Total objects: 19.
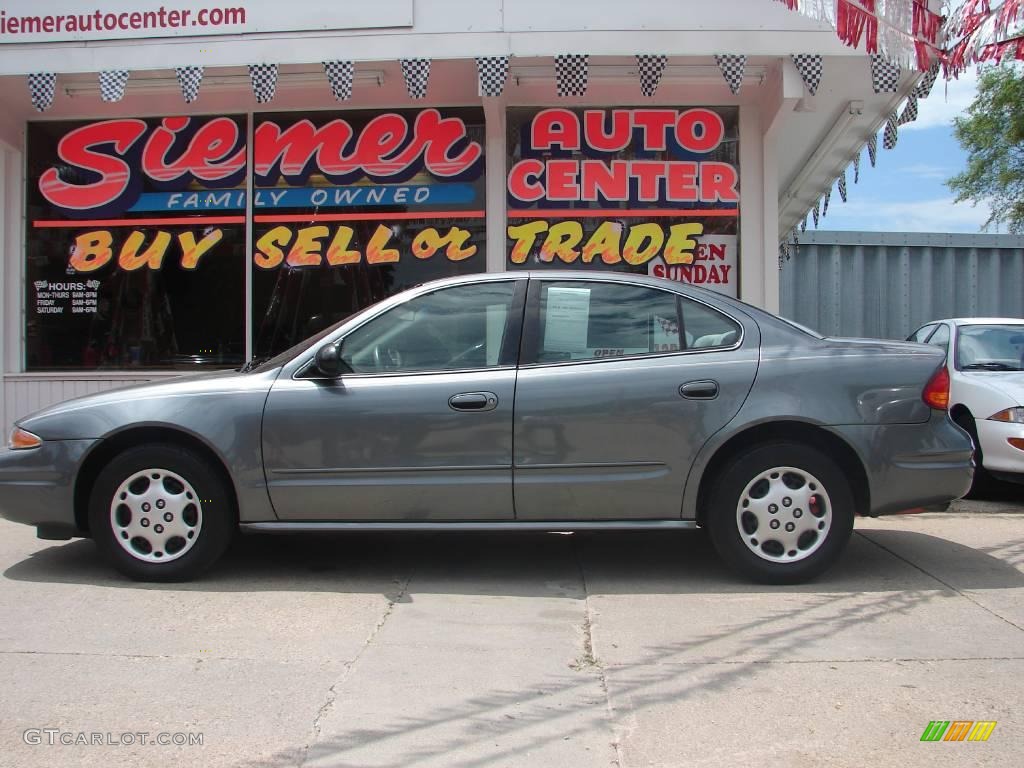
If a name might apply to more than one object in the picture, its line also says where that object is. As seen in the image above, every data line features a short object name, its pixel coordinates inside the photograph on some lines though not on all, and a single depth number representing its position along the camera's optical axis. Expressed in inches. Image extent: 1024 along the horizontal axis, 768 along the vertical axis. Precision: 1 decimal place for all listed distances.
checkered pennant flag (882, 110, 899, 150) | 330.0
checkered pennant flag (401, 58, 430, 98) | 297.1
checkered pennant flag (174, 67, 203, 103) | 302.4
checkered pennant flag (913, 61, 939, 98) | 286.9
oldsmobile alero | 186.9
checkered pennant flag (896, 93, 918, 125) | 310.7
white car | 281.9
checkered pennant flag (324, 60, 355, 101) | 299.4
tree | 524.4
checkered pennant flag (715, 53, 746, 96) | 293.6
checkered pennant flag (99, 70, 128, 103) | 304.0
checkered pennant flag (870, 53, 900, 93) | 286.8
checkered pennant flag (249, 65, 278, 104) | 301.7
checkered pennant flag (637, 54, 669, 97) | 297.1
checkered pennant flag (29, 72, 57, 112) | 308.0
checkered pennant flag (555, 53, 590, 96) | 297.0
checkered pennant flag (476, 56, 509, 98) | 296.0
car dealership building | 333.1
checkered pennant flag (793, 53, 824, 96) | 292.4
